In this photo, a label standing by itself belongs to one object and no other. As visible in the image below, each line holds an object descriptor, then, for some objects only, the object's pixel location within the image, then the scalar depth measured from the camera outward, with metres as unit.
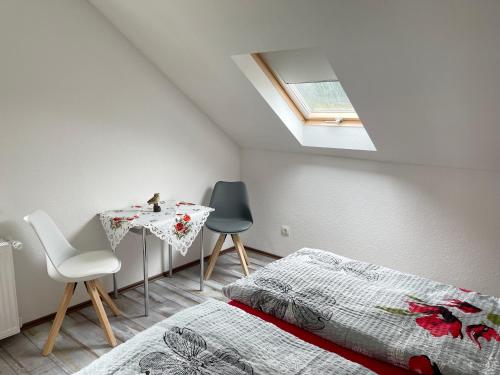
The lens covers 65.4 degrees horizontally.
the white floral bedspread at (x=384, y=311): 1.45
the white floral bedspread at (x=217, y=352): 1.32
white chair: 2.34
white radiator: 2.33
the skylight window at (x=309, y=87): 2.83
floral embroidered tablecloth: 2.71
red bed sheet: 1.48
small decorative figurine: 2.99
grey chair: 3.49
